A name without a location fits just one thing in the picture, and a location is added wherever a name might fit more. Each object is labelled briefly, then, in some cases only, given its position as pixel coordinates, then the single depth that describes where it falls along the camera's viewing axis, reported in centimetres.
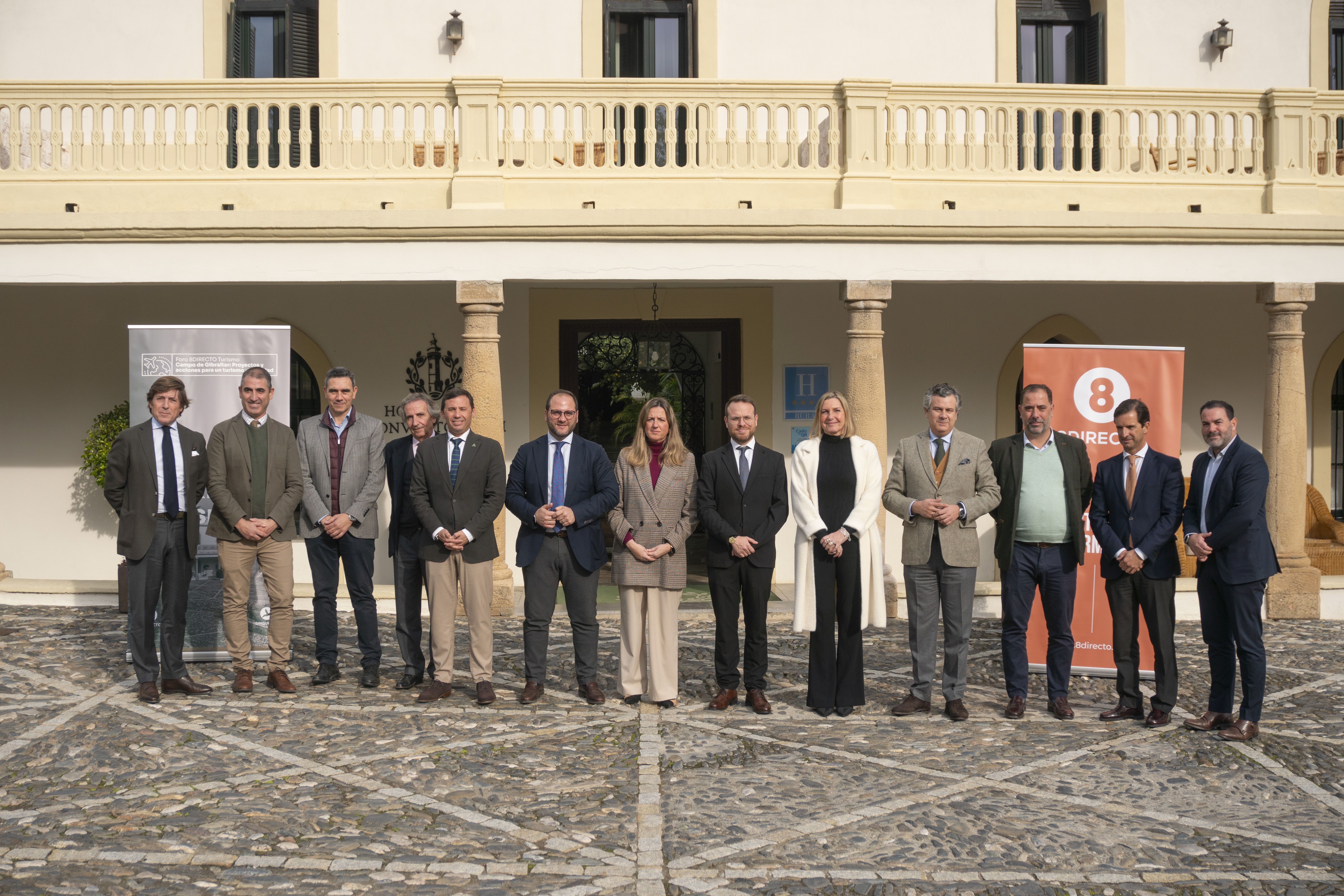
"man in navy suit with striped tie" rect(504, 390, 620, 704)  669
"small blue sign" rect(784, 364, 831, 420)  1248
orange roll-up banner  762
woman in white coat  641
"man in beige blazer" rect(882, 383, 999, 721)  641
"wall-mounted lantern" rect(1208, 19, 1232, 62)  1249
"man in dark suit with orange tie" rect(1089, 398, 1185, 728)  637
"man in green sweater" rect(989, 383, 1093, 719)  648
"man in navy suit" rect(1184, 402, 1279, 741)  596
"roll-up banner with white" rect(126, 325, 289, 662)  801
